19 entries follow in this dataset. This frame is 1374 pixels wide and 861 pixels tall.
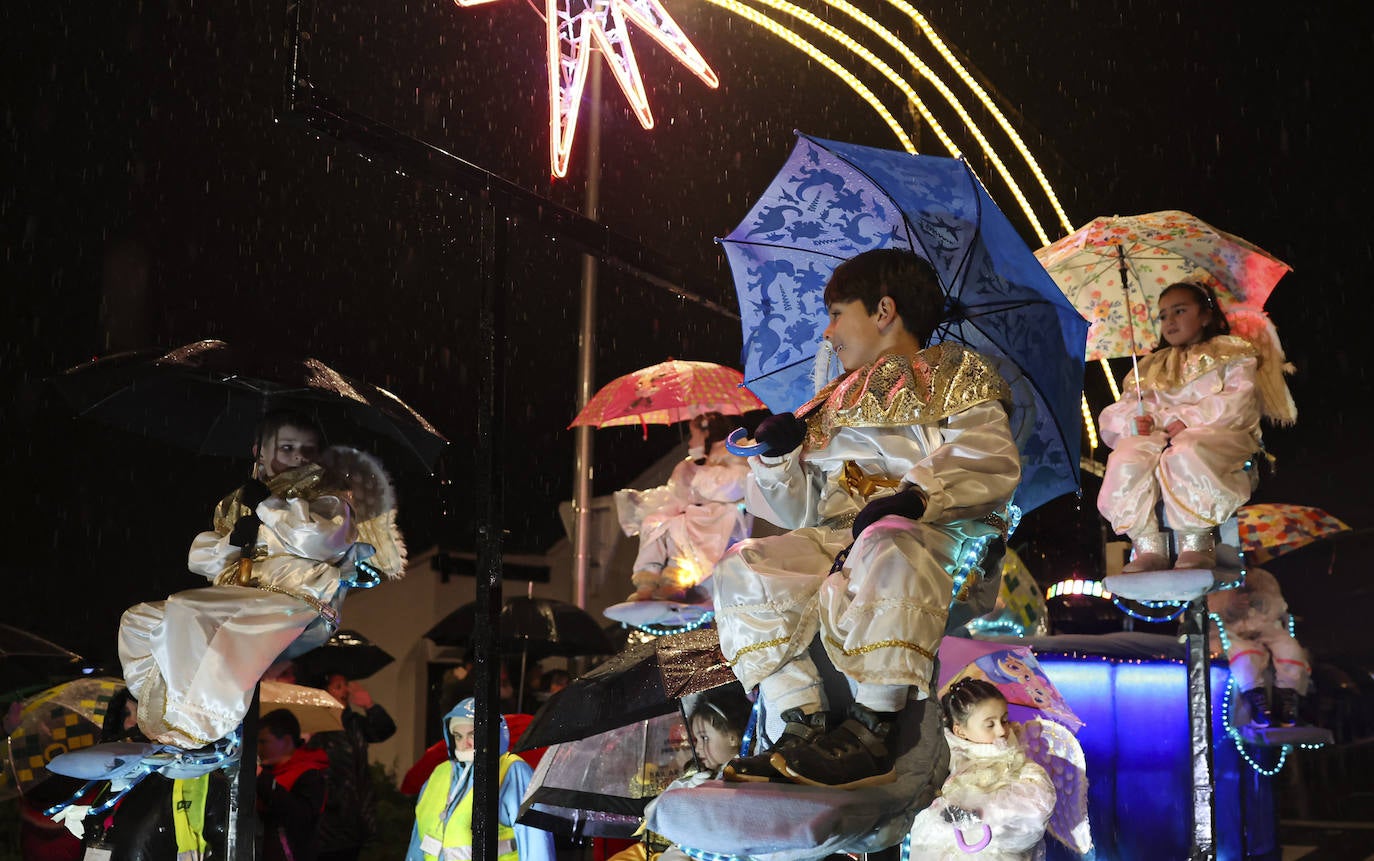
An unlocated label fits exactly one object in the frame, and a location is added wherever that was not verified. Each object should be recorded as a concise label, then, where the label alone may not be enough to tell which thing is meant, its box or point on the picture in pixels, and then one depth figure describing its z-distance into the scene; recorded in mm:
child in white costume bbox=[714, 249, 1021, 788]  3402
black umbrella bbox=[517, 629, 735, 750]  4918
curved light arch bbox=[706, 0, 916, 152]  8742
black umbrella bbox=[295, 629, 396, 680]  11133
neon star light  8562
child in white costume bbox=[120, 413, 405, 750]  5648
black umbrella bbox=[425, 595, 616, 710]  11047
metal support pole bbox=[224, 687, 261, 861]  5664
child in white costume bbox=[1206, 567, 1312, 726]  7074
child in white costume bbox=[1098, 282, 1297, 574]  6246
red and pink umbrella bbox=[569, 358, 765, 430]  8680
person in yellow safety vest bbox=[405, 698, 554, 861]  7191
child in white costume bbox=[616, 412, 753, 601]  8281
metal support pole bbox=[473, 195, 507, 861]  4086
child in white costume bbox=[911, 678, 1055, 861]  5605
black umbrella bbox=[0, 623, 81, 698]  9203
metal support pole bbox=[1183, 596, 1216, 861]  5770
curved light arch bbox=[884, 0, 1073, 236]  8633
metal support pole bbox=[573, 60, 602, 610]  10680
